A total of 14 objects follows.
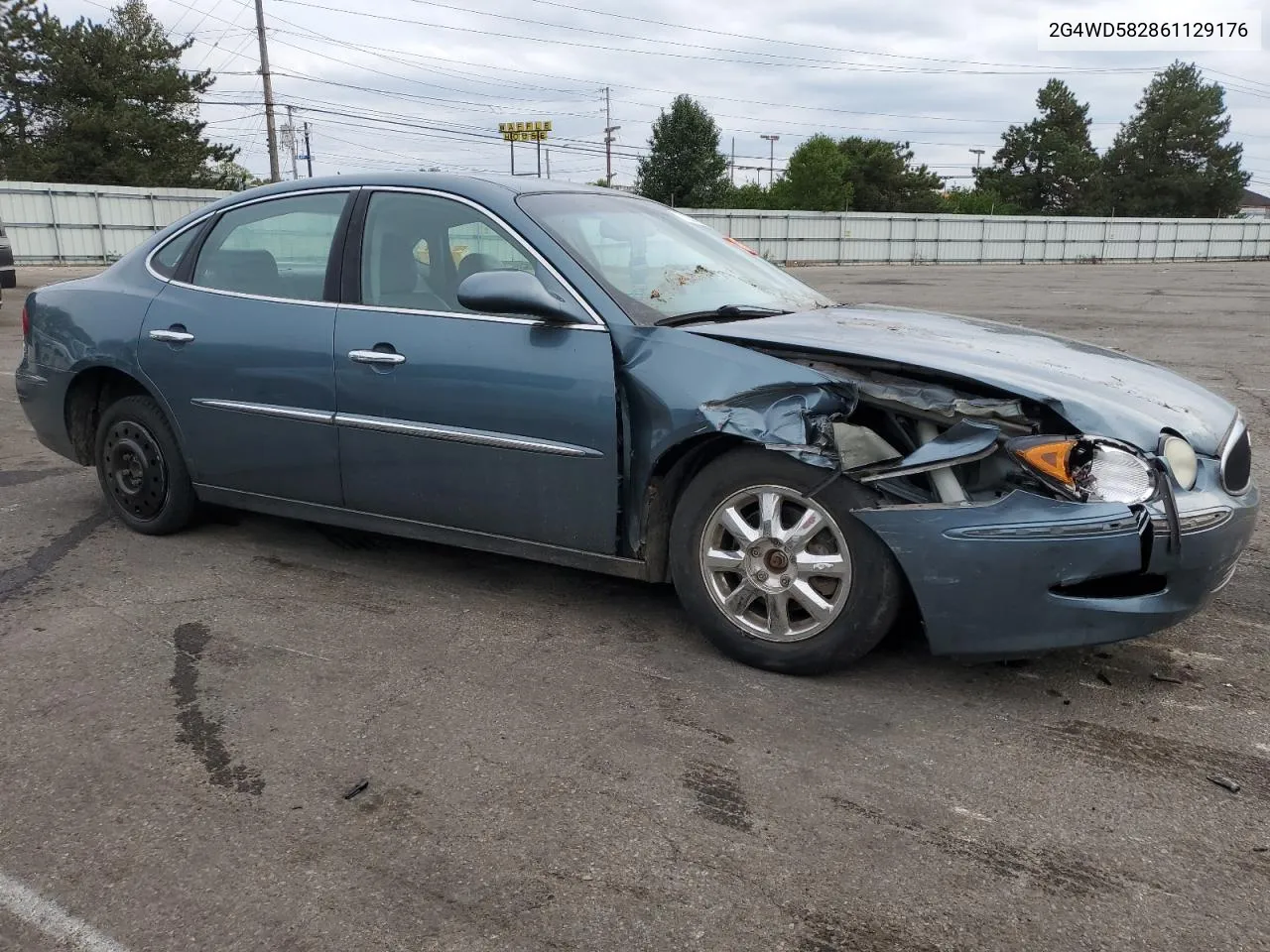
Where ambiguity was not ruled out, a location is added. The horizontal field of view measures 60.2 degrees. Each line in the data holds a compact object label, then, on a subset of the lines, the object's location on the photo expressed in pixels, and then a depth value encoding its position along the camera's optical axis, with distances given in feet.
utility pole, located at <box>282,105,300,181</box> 191.42
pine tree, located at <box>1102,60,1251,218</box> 252.62
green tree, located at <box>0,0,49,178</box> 141.18
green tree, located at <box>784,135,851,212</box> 273.54
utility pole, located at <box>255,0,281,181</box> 133.49
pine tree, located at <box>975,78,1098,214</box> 275.59
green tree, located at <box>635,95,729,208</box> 248.11
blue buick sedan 9.98
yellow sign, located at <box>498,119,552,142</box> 260.01
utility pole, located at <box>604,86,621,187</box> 273.13
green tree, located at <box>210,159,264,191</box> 162.81
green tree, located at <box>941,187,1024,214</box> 280.92
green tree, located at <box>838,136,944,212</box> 284.41
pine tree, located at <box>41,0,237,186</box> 142.00
